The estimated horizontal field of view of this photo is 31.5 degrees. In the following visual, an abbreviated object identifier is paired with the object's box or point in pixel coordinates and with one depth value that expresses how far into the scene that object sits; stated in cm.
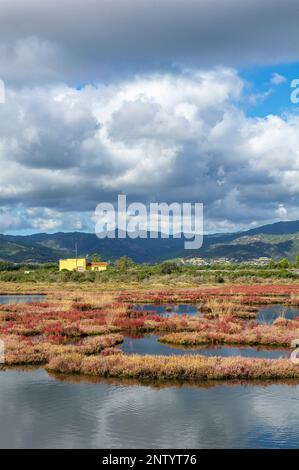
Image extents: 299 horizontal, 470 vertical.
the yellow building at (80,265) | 16969
